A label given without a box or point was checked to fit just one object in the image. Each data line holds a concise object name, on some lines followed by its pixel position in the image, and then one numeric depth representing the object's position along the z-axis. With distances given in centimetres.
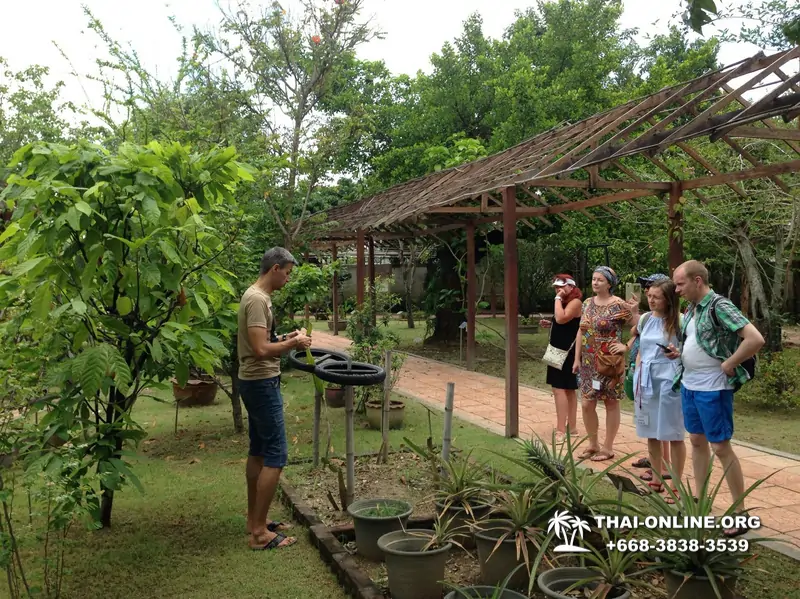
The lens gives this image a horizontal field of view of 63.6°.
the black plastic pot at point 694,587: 280
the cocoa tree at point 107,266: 337
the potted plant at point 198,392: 862
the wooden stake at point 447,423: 451
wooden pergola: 483
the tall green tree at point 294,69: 908
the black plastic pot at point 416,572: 321
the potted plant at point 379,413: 713
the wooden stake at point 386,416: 537
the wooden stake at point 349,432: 436
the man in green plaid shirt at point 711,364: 374
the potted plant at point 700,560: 281
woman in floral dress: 551
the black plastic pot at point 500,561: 328
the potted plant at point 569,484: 330
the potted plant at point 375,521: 378
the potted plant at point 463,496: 376
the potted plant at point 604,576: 286
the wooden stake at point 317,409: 525
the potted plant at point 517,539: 326
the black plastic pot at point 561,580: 287
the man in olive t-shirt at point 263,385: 391
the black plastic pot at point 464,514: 374
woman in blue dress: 451
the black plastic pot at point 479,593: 289
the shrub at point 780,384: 769
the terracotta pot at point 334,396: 798
